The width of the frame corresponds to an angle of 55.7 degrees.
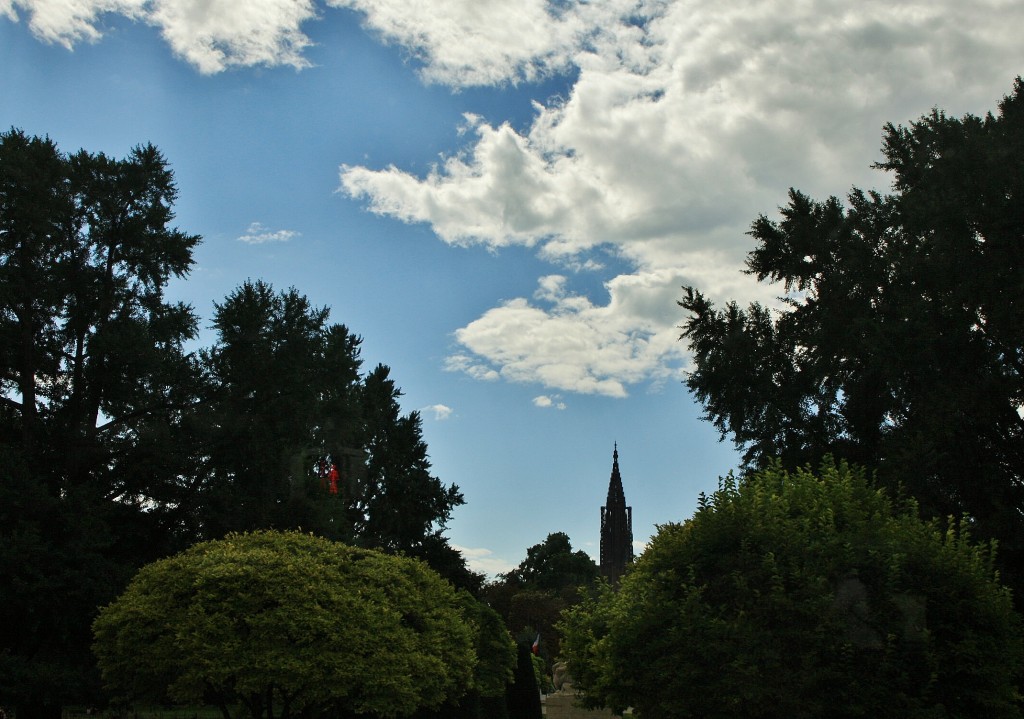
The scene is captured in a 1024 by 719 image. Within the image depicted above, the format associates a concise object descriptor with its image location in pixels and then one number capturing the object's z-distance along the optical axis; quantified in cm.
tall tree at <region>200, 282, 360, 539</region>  3136
